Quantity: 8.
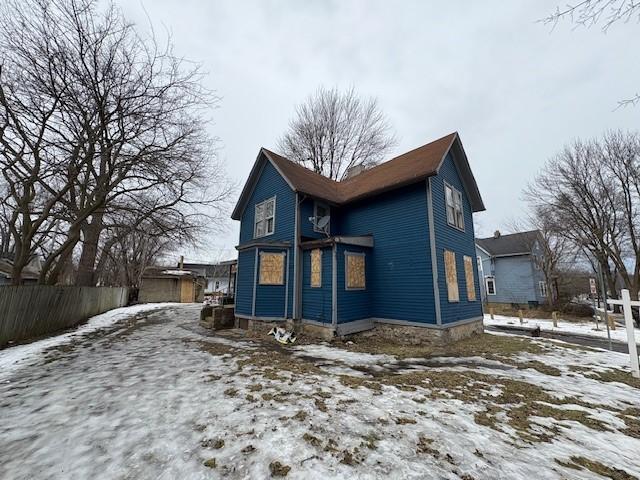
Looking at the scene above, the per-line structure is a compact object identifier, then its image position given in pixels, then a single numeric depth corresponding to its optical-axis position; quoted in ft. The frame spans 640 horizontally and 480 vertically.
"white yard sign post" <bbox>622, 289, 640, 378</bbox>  18.42
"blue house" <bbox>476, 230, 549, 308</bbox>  78.48
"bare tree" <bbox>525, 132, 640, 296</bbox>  55.93
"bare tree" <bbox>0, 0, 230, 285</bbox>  24.84
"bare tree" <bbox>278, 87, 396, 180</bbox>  73.82
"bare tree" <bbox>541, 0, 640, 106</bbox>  10.48
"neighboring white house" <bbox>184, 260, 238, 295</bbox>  156.15
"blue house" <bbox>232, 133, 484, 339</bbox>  29.91
